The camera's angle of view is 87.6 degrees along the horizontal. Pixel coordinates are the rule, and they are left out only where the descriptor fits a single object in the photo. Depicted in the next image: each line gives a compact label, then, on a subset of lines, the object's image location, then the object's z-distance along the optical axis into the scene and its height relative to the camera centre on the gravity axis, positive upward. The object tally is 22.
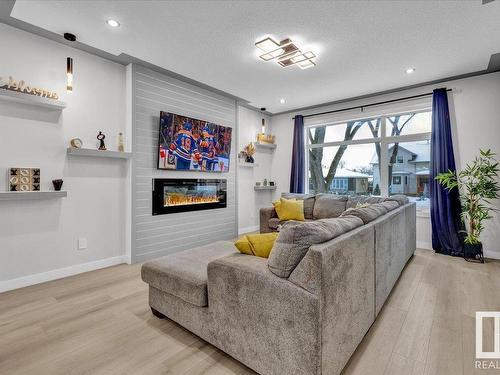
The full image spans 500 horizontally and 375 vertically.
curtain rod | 4.31 +1.59
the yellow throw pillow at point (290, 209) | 4.39 -0.31
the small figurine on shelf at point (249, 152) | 5.47 +0.82
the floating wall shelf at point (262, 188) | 5.69 +0.06
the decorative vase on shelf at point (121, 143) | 3.46 +0.63
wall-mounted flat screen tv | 3.81 +0.74
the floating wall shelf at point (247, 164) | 5.36 +0.55
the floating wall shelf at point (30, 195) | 2.52 -0.05
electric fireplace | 3.80 -0.07
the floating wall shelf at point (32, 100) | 2.51 +0.92
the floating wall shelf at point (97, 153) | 2.99 +0.45
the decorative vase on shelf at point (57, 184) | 2.88 +0.06
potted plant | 3.57 -0.01
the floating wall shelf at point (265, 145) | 5.75 +1.03
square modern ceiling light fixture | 2.91 +1.65
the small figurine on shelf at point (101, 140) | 3.25 +0.63
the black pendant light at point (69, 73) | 2.94 +1.33
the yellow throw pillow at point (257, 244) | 1.75 -0.37
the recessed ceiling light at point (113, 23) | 2.56 +1.66
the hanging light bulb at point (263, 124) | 5.75 +1.50
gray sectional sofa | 1.28 -0.62
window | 4.50 +0.69
